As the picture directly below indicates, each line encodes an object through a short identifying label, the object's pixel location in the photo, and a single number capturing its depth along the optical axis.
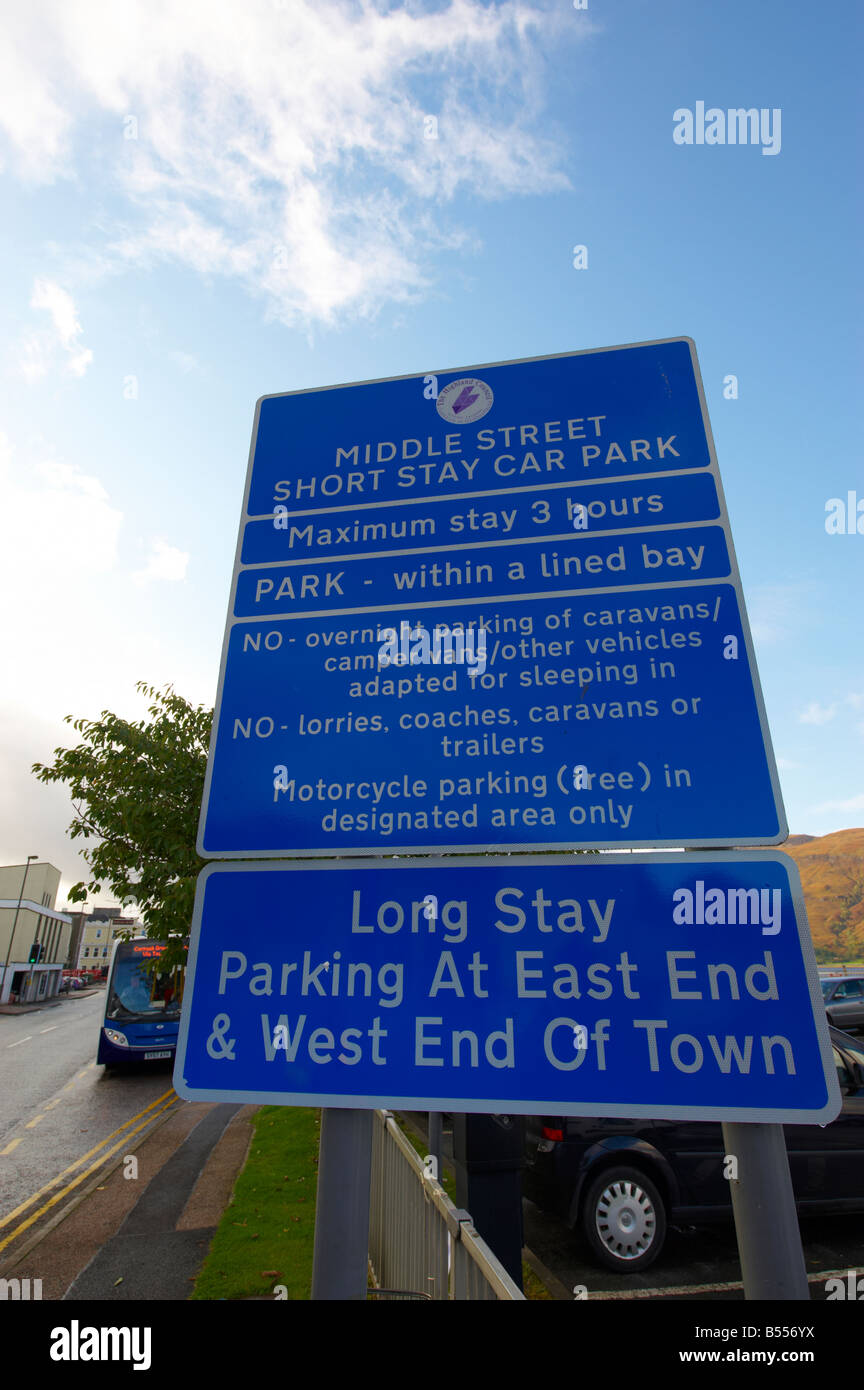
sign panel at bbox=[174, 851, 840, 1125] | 1.55
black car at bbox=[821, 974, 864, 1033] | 16.80
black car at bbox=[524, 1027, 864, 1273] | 5.86
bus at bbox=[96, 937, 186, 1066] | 16.86
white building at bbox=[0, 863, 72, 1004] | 54.00
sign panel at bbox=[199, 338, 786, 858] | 1.80
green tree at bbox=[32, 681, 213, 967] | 6.84
